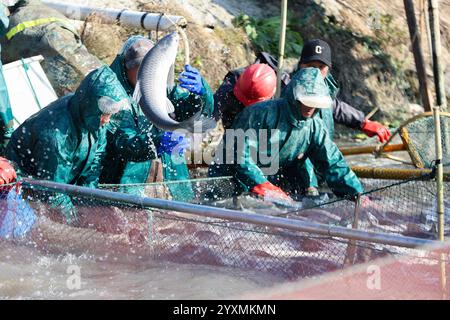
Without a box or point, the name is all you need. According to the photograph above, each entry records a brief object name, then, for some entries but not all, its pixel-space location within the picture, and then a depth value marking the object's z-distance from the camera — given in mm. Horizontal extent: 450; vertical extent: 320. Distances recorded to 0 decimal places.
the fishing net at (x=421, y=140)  15331
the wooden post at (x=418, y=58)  25952
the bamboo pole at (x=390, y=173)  14101
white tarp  17546
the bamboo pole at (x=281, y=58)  16959
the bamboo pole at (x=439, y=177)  11142
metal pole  8986
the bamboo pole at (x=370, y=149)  16167
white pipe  21331
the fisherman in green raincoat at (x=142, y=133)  13621
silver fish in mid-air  12602
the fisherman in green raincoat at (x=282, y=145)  13790
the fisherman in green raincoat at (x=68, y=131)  12360
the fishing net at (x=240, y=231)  10333
